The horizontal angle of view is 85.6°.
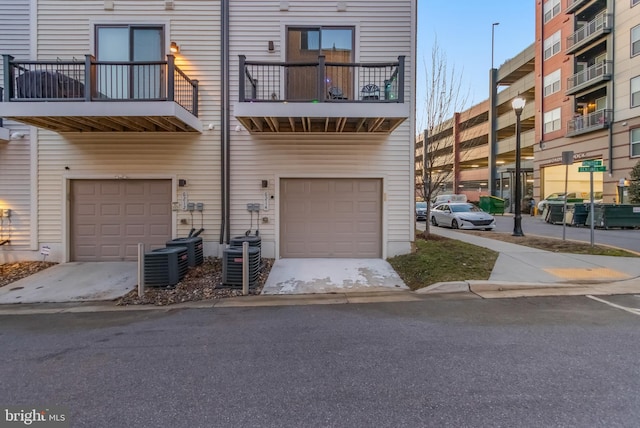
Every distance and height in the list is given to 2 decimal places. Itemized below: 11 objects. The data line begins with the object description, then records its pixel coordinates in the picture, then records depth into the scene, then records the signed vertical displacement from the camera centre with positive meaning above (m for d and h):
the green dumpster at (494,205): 29.03 +0.23
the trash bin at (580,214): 17.95 -0.28
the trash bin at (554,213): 20.09 -0.28
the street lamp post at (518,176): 12.61 +1.17
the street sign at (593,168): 9.61 +1.14
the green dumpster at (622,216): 16.80 -0.34
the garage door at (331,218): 9.22 -0.31
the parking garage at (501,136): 33.03 +8.14
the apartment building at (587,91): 21.45 +8.38
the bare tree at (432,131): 12.06 +2.74
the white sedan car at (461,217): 17.20 -0.51
